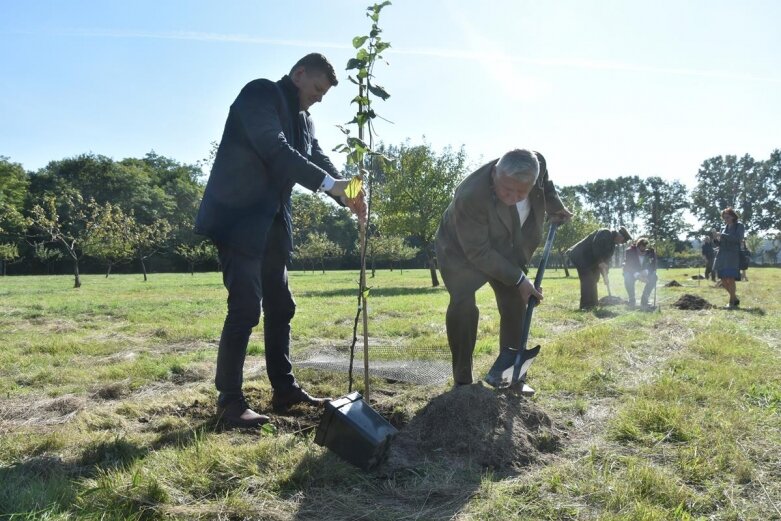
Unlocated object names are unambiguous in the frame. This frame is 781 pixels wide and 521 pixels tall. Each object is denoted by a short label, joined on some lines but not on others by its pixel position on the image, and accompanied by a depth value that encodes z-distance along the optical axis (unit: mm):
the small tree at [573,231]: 39938
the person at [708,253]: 21591
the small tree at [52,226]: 22094
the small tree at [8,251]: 32531
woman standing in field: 10531
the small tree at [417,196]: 20625
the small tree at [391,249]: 39931
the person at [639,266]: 11070
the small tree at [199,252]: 42072
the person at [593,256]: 10281
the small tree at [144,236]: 30734
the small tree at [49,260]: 45625
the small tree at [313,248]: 44312
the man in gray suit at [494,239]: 3277
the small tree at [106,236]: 26625
